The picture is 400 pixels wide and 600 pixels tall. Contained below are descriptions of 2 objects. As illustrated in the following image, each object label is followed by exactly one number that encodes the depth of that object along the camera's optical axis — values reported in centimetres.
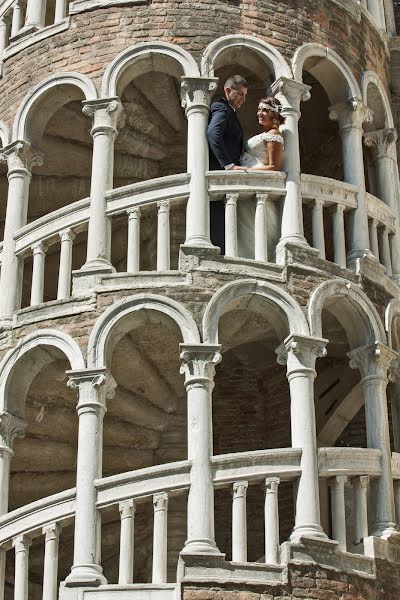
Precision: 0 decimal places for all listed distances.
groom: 1527
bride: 1517
